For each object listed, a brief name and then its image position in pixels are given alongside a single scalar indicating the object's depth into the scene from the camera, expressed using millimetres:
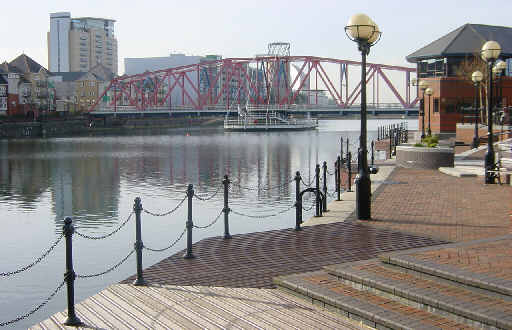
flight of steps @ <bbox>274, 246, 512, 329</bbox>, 7227
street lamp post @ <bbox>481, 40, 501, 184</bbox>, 20438
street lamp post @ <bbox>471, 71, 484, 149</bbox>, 31812
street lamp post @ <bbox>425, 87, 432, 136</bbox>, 40412
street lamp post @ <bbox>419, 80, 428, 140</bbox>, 39031
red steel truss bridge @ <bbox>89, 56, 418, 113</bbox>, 127562
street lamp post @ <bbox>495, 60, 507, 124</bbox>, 32125
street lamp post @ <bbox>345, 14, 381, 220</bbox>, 14031
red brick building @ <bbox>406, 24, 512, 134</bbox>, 60969
